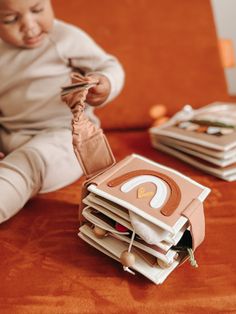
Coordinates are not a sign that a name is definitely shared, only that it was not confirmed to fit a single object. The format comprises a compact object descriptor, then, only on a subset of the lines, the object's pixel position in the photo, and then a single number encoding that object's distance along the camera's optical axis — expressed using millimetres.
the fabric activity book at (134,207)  574
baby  791
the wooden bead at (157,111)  1043
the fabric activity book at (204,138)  812
